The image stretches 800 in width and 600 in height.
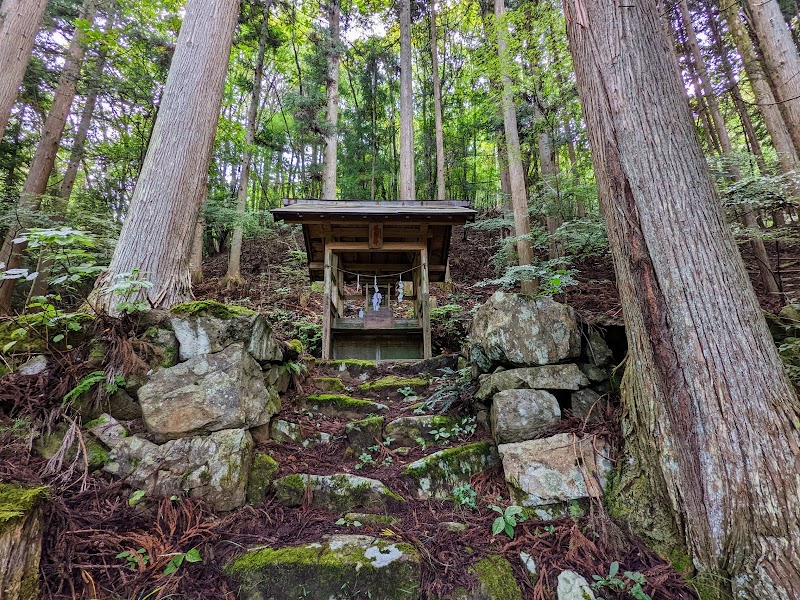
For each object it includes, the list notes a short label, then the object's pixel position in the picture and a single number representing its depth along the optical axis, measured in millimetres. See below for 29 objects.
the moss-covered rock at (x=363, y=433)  3177
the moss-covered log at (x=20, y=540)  1440
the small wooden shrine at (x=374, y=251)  6254
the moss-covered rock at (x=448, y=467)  2693
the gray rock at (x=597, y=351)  3068
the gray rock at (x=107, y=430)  2270
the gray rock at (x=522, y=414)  2783
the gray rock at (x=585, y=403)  2826
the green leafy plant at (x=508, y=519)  2179
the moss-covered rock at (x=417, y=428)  3227
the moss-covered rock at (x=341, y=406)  3774
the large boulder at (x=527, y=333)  3135
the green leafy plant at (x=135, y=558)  1779
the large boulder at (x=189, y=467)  2184
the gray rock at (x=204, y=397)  2422
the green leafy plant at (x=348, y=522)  2277
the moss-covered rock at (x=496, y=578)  1844
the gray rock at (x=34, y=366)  2367
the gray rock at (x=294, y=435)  3051
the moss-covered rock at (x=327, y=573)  1810
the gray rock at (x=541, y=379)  2975
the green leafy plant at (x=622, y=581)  1774
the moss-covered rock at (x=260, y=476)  2402
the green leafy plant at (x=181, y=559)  1802
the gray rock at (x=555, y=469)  2363
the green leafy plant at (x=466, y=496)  2484
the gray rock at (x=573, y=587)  1819
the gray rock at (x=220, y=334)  2771
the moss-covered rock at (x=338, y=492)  2484
